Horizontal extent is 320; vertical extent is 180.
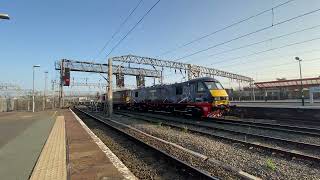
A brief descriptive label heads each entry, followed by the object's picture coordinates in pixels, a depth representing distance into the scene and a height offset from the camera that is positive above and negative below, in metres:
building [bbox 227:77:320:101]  58.22 +2.47
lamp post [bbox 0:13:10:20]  16.79 +4.74
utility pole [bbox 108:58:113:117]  33.88 +2.14
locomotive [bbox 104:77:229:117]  23.33 +0.50
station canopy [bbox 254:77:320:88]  58.95 +3.50
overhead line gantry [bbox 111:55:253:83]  52.19 +7.17
